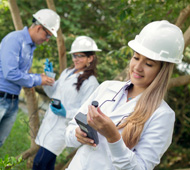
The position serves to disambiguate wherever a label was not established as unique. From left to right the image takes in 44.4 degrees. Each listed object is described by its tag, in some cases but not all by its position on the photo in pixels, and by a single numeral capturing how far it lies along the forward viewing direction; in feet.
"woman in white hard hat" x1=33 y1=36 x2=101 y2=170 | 9.05
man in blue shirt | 8.64
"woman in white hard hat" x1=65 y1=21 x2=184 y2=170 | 4.22
